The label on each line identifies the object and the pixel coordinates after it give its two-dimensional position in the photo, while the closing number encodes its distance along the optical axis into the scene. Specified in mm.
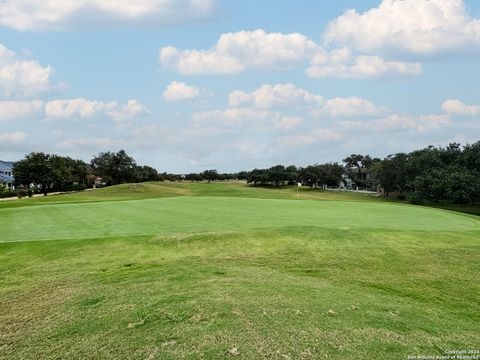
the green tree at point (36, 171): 75000
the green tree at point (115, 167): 113875
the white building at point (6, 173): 99025
